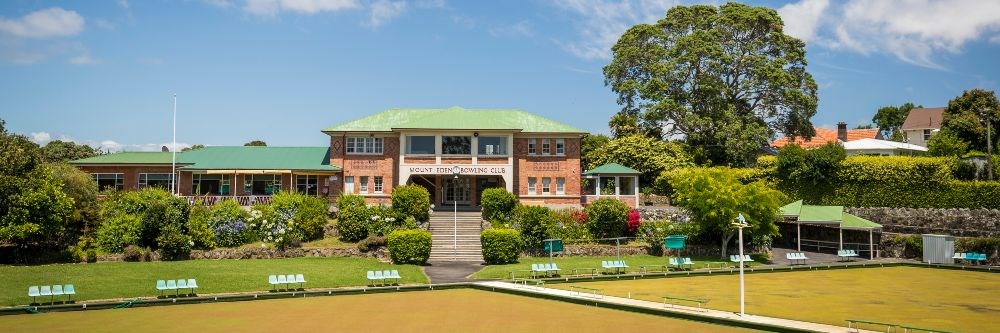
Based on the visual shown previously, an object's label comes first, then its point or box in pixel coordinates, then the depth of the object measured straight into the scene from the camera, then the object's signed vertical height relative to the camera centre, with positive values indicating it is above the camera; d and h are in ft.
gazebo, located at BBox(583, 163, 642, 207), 153.89 +3.35
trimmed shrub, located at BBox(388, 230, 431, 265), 118.83 -7.37
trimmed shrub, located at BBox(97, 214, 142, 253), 117.29 -5.12
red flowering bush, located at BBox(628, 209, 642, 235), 138.92 -4.03
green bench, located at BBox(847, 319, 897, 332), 61.36 -10.79
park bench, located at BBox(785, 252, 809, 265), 125.94 -9.66
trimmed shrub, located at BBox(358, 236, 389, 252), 126.11 -7.13
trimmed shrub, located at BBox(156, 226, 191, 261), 115.85 -6.69
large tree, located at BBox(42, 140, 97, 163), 223.08 +15.55
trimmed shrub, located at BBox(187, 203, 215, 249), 121.49 -4.83
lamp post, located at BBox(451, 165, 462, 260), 158.81 +1.82
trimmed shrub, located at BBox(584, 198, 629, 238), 135.64 -3.22
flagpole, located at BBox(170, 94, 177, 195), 138.88 +6.58
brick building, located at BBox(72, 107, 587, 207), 152.46 +7.32
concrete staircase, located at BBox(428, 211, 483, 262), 127.03 -6.56
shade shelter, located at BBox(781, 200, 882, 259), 133.80 -3.43
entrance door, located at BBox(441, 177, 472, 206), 159.53 +2.02
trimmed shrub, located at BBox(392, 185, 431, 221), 134.92 -0.40
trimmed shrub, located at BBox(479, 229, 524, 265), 120.88 -7.27
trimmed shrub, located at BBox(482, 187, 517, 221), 139.44 -0.83
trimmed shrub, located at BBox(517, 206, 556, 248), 131.03 -4.45
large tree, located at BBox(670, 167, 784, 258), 126.41 -0.43
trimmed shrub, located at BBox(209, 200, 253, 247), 124.26 -4.17
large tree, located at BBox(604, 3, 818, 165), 173.99 +27.92
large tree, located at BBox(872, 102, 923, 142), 353.72 +38.00
